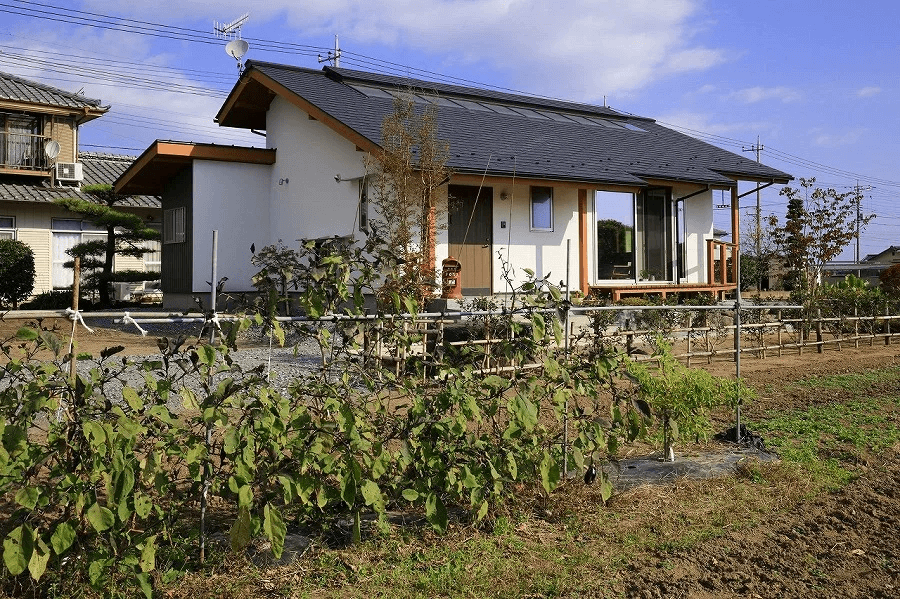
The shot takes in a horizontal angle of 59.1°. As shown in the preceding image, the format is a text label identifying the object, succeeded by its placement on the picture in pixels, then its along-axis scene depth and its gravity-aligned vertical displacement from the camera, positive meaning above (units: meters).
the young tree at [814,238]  21.11 +1.93
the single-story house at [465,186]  14.62 +2.43
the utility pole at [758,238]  29.30 +3.08
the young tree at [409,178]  12.46 +2.15
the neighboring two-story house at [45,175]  22.93 +4.32
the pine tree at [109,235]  17.33 +1.81
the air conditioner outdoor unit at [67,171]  24.48 +4.40
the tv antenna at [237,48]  19.36 +6.46
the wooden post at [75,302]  3.50 +0.05
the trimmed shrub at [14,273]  18.81 +0.96
